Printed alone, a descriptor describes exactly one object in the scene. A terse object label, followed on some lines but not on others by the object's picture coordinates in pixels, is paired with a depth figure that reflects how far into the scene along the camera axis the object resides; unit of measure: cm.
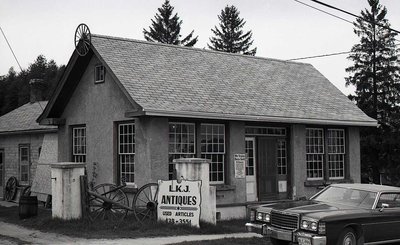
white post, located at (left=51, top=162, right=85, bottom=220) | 1471
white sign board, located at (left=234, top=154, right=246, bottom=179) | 1745
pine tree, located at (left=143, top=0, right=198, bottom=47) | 5694
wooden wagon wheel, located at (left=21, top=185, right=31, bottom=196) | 2059
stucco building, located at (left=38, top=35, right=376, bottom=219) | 1603
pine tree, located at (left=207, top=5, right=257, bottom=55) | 6006
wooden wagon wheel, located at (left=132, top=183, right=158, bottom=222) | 1471
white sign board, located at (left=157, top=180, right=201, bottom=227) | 1407
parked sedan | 1052
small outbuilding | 2207
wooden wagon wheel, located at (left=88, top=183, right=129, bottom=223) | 1489
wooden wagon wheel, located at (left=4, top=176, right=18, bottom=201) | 2297
